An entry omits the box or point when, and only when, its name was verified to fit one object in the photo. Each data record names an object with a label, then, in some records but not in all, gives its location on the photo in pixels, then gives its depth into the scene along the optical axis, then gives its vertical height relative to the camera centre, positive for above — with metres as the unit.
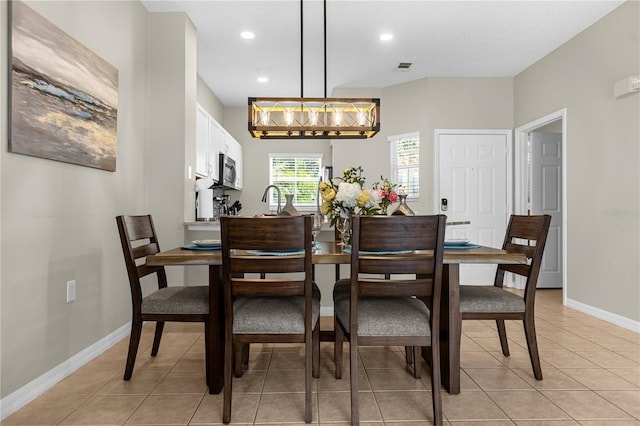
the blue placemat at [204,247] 2.05 -0.17
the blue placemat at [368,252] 1.66 -0.18
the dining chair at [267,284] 1.64 -0.30
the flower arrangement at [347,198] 2.16 +0.09
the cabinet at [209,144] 4.18 +0.85
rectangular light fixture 3.11 +0.78
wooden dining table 1.99 -0.57
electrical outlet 2.30 -0.45
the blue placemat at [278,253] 1.72 -0.18
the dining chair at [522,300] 2.11 -0.46
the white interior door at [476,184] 5.10 +0.39
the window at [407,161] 5.30 +0.72
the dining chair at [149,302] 2.10 -0.47
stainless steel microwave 5.01 +0.56
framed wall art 1.89 +0.66
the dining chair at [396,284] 1.64 -0.30
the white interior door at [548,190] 4.95 +0.30
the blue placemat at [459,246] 2.08 -0.17
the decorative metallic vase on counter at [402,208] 2.34 +0.03
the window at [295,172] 6.73 +0.71
